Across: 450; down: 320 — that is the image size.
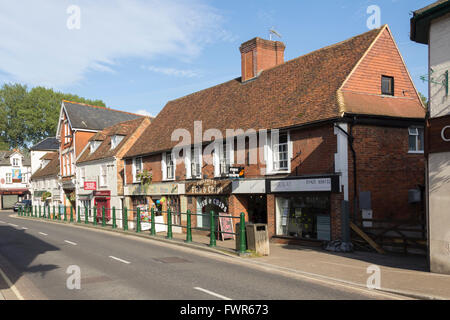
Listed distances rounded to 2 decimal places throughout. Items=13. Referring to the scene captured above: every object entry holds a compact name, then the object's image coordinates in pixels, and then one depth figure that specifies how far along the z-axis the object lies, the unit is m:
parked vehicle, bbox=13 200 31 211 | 56.45
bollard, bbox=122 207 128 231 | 24.41
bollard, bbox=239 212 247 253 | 14.41
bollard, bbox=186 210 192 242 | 17.65
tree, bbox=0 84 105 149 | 74.19
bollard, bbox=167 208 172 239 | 19.36
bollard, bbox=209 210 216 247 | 16.41
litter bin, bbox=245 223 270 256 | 14.45
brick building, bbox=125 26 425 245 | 15.68
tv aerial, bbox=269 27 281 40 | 24.36
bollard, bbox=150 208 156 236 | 21.31
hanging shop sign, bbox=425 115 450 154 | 10.94
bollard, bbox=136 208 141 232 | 22.93
